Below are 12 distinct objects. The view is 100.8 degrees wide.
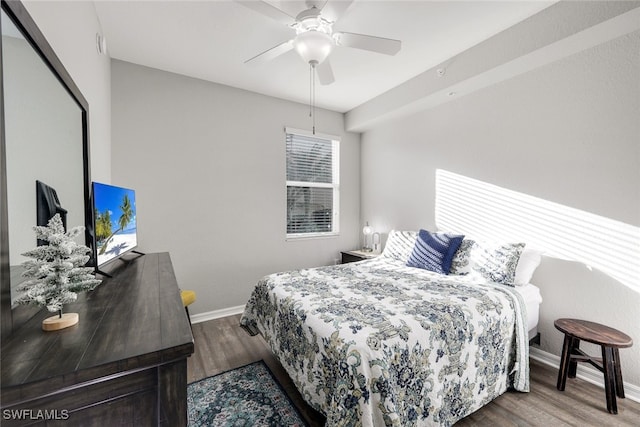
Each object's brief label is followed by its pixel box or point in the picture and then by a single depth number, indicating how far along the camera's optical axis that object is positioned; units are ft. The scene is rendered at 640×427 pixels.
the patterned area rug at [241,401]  5.47
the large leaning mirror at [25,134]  2.42
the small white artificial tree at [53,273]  2.44
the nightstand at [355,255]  12.14
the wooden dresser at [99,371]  1.88
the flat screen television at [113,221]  4.56
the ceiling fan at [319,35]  5.42
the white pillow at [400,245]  9.96
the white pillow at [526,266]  7.36
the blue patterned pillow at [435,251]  8.46
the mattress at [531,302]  7.11
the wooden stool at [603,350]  5.62
